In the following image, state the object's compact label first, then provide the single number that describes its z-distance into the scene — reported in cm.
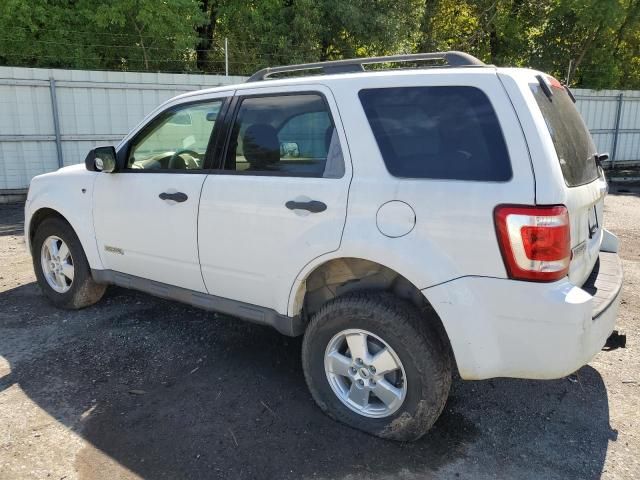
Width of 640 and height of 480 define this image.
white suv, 255
